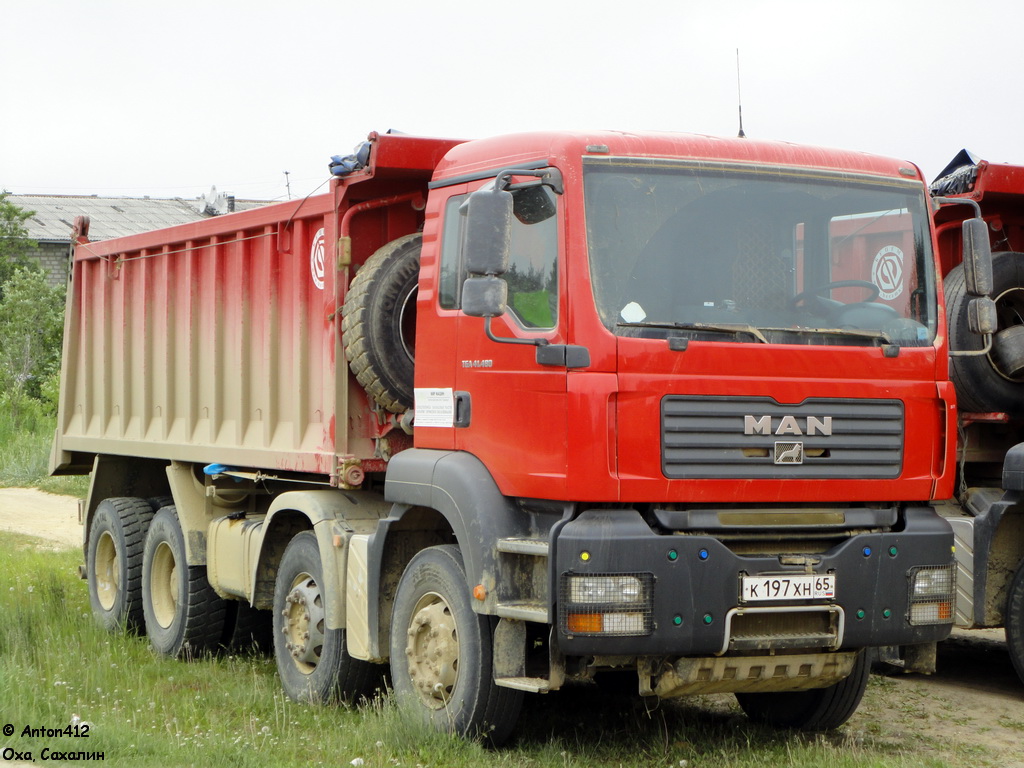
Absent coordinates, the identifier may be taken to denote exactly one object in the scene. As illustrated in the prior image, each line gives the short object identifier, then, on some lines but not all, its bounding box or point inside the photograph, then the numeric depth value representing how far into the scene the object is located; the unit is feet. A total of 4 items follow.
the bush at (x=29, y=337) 181.87
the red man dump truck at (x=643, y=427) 35.82
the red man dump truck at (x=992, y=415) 50.65
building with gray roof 297.34
